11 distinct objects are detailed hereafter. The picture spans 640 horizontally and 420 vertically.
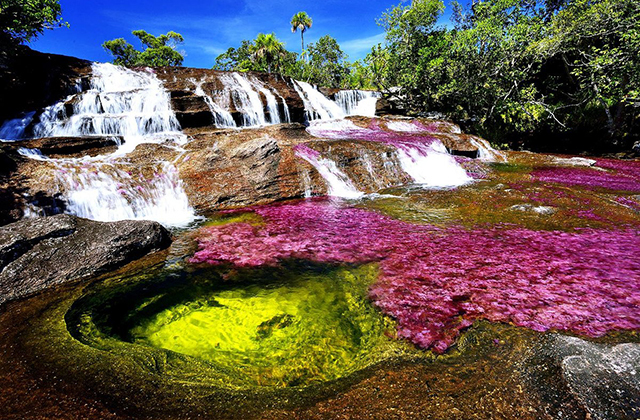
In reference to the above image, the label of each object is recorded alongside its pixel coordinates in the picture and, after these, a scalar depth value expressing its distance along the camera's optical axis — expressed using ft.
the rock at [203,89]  54.60
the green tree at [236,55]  173.04
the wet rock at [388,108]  92.68
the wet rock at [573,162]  50.47
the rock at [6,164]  27.86
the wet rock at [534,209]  25.55
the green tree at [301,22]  199.72
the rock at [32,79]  47.34
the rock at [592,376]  7.04
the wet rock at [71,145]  35.99
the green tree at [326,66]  168.25
